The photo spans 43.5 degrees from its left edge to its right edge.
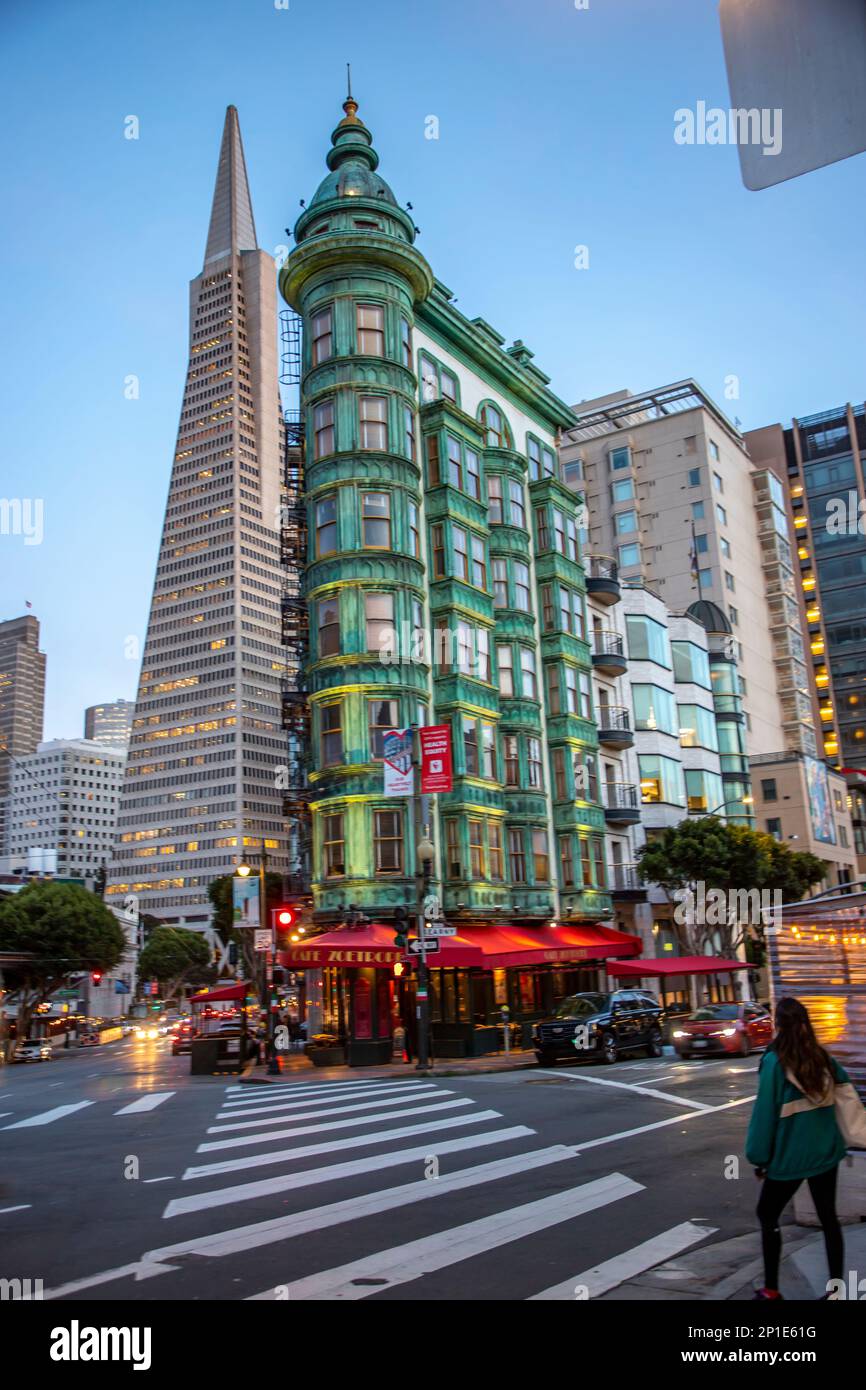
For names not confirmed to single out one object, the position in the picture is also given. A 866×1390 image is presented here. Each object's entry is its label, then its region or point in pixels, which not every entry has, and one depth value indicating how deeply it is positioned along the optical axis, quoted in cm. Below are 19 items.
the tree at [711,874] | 4525
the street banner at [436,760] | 2769
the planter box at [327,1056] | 2977
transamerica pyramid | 19325
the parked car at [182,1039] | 4494
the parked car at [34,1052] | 5219
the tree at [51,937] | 6431
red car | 2667
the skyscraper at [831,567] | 12331
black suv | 2625
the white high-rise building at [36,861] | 9862
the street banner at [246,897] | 3148
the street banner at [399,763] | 2761
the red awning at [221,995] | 3597
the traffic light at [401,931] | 2597
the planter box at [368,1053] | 2892
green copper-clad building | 3322
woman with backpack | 652
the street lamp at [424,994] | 2588
